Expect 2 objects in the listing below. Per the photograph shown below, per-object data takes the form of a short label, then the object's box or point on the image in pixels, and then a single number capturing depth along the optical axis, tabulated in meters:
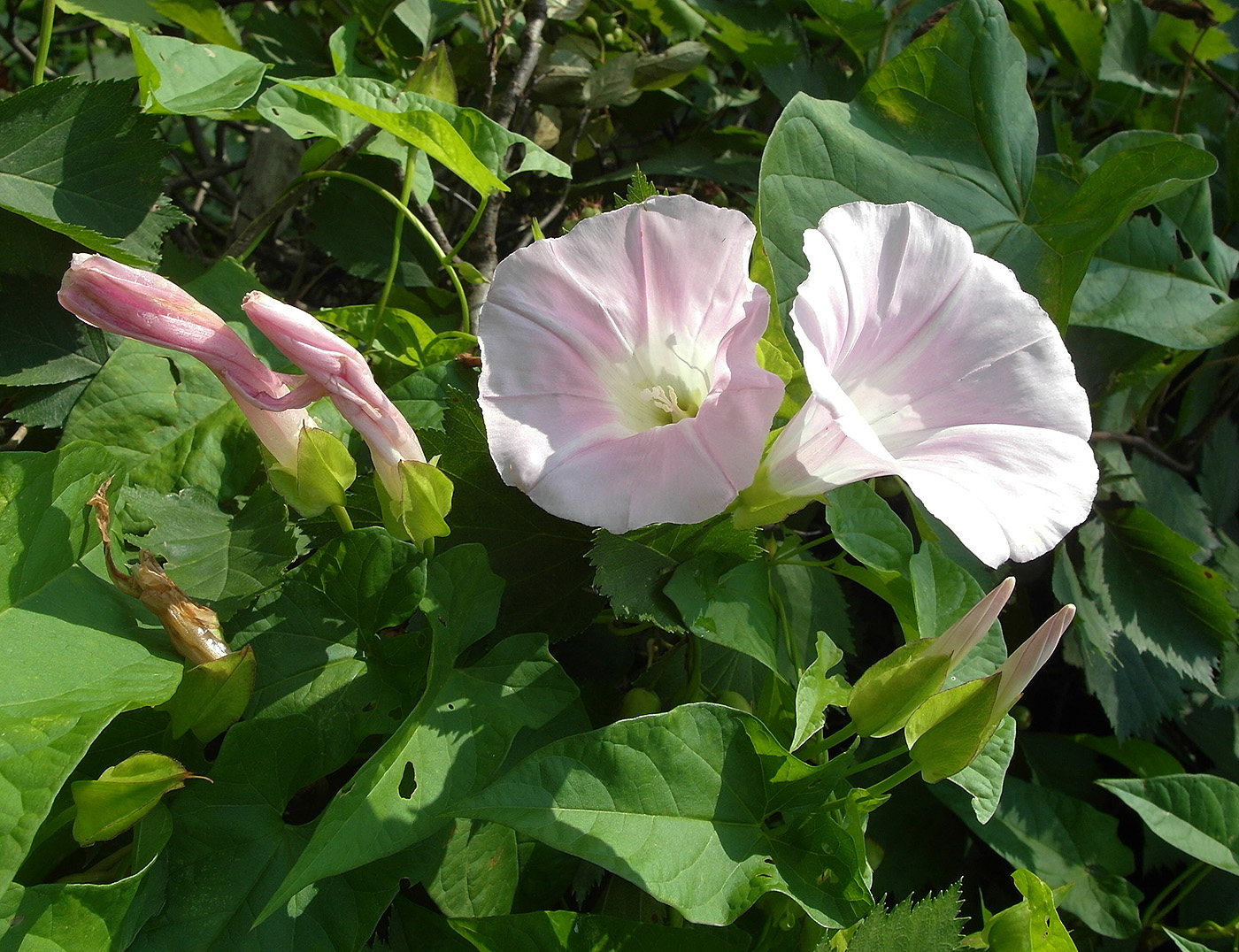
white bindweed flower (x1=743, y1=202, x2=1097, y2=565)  0.19
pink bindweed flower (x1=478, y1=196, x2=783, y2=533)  0.19
